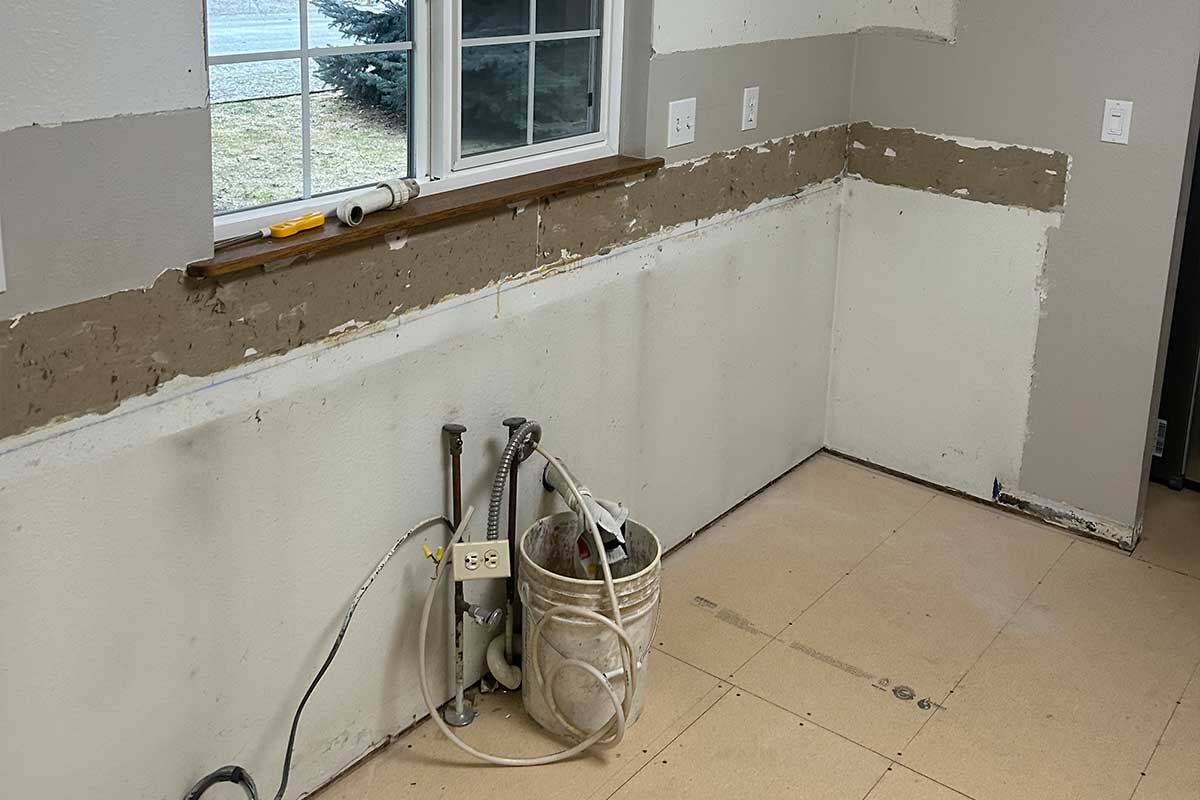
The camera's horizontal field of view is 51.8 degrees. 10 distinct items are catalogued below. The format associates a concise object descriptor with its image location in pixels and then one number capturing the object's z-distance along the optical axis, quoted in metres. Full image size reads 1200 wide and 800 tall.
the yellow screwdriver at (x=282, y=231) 2.13
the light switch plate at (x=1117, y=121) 3.34
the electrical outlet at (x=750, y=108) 3.32
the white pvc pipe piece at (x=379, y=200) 2.26
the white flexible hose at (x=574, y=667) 2.54
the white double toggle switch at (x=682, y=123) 3.06
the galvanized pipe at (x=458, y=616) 2.56
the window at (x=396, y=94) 2.17
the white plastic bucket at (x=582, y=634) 2.59
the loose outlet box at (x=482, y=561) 2.54
